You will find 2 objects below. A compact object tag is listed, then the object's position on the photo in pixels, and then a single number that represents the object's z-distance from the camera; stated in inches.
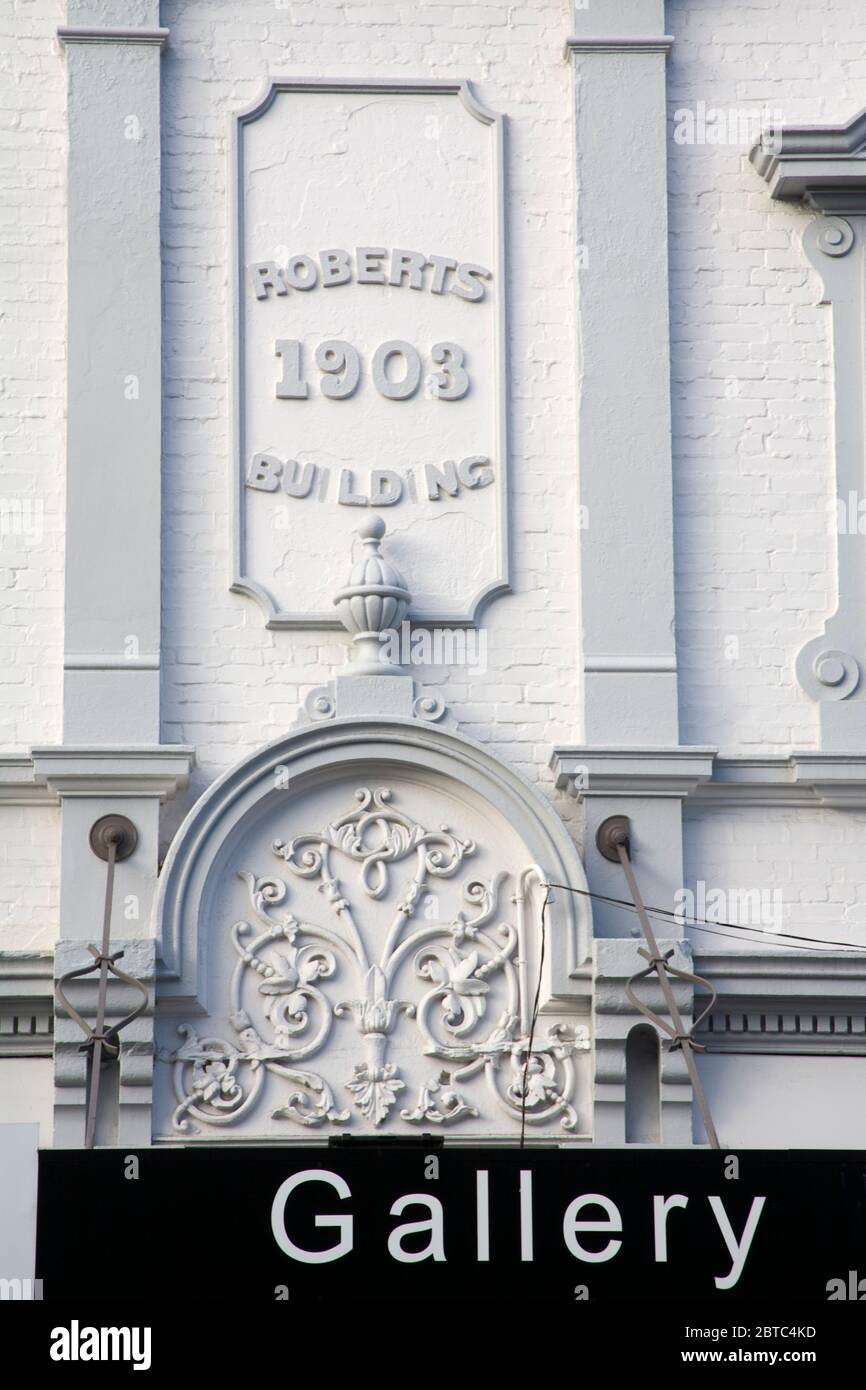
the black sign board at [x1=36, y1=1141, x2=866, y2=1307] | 425.7
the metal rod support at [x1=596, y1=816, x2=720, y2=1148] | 496.1
